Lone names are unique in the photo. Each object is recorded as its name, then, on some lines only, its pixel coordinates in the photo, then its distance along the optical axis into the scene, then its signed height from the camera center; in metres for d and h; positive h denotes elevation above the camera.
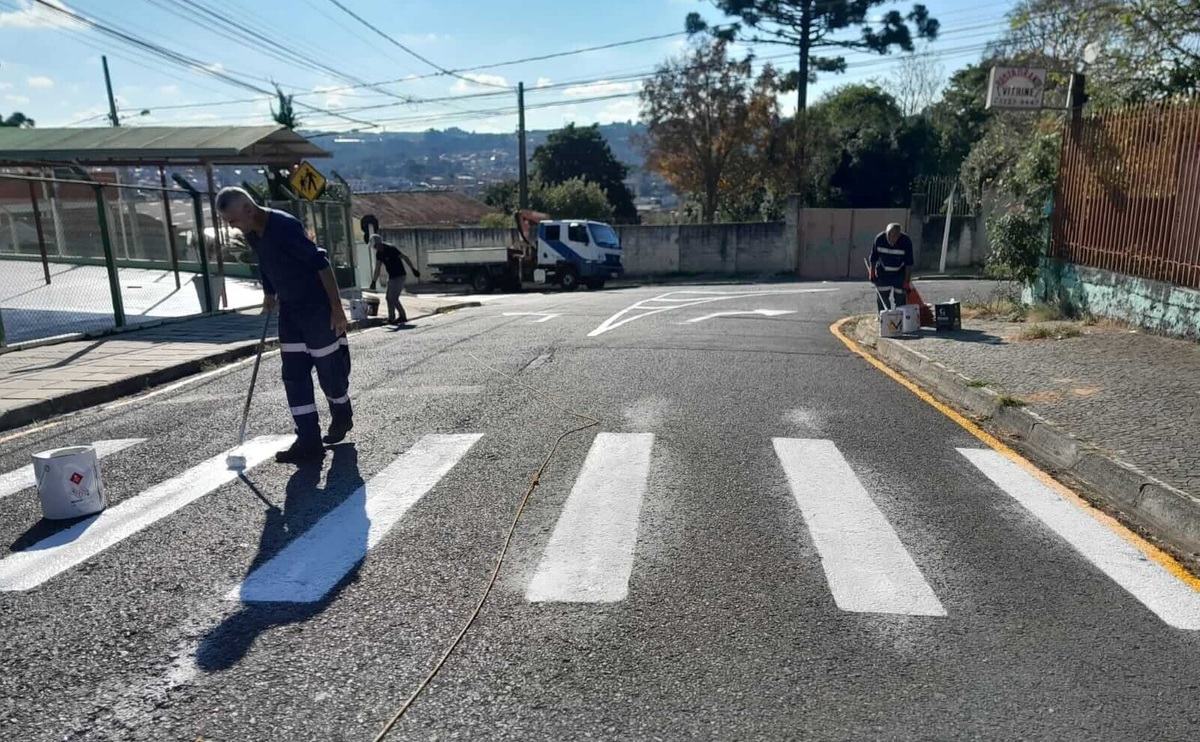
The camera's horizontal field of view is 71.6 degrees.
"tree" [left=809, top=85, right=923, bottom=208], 40.69 +1.82
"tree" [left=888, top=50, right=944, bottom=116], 48.99 +5.38
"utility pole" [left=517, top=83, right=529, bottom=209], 36.72 +2.77
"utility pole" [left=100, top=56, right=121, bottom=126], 43.91 +5.53
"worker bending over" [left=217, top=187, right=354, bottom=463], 5.72 -0.66
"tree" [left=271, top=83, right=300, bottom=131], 39.62 +4.59
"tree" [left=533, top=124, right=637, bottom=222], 61.00 +3.34
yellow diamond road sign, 16.89 +0.60
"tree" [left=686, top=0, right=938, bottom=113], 39.38 +8.38
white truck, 28.67 -1.79
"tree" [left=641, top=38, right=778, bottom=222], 37.19 +3.72
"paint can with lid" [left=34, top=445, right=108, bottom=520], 4.62 -1.47
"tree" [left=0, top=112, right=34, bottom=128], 55.97 +6.56
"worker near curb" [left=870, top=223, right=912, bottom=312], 11.65 -0.88
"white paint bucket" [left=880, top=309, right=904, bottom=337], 11.27 -1.63
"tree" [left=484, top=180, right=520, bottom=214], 58.22 +1.02
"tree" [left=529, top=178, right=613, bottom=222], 44.28 +0.27
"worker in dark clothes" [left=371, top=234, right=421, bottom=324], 14.87 -1.03
